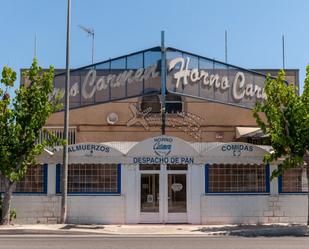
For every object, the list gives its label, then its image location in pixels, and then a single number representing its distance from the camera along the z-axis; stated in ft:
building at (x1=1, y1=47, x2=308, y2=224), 70.90
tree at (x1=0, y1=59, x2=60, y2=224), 66.54
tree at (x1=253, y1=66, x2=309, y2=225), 66.80
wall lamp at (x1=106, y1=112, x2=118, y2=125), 95.40
